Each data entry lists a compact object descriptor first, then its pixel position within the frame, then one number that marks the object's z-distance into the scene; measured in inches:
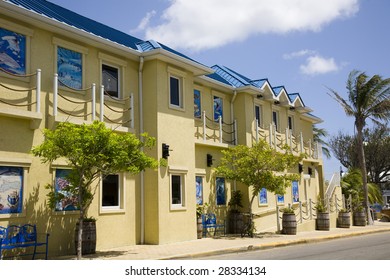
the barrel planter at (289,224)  772.6
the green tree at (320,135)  1609.3
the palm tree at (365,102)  1016.9
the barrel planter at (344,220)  946.1
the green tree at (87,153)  439.8
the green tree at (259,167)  702.5
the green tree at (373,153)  2033.7
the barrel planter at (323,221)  884.0
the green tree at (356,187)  1254.1
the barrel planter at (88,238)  498.6
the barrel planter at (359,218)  995.3
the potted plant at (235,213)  778.2
